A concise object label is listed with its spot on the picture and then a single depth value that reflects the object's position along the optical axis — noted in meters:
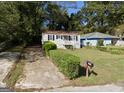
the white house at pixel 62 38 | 13.94
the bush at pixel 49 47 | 9.22
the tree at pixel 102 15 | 20.60
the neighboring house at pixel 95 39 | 17.55
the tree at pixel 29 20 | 13.66
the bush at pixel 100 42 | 16.38
